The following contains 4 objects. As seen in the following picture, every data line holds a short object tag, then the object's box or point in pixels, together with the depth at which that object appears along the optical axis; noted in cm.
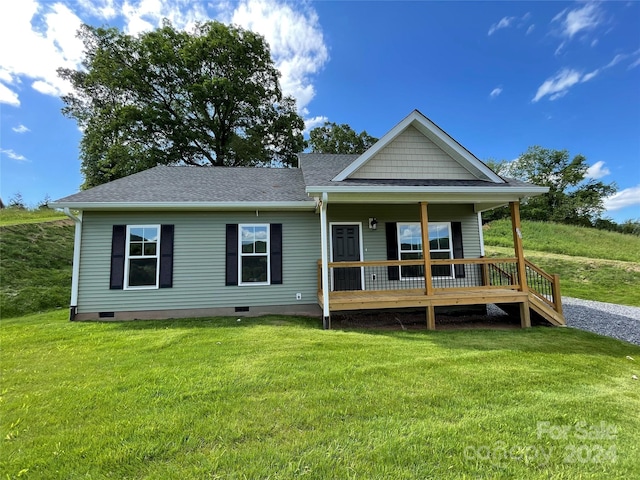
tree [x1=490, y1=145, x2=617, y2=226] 3056
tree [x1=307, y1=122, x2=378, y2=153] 2477
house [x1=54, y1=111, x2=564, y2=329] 686
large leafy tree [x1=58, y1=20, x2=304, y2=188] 1914
